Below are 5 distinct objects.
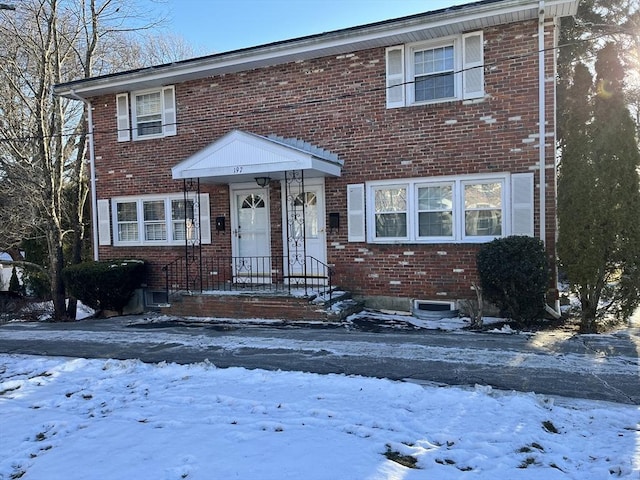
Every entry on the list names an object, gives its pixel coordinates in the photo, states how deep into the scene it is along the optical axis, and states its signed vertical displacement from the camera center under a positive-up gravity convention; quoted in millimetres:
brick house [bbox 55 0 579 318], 8789 +1382
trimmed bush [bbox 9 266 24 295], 19906 -2297
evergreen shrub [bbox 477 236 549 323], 7898 -921
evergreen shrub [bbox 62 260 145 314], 11383 -1318
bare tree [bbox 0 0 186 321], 12922 +3161
